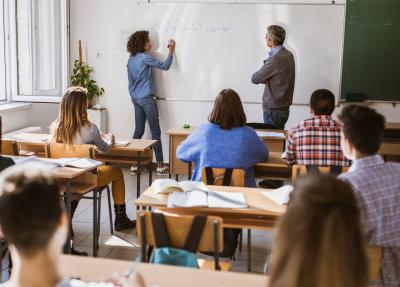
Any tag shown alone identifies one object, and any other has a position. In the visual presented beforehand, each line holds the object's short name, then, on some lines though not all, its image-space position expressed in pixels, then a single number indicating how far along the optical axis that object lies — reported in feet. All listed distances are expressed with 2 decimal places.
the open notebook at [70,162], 11.58
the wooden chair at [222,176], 11.51
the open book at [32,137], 14.95
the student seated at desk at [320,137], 11.80
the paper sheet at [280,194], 9.60
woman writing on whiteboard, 21.31
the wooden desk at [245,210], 9.14
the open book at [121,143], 15.06
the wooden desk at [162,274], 6.23
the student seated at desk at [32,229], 4.32
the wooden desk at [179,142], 16.23
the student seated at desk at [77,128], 13.25
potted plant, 22.20
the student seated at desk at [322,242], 3.71
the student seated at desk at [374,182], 7.40
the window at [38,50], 21.86
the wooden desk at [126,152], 15.03
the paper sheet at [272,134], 15.55
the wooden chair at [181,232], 7.50
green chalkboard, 20.33
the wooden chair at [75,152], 12.76
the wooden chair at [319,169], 10.99
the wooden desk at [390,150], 16.87
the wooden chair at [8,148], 13.84
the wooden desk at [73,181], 11.25
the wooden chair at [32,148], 14.58
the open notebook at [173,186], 9.87
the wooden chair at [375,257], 7.48
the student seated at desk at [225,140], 11.78
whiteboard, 20.84
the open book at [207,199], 9.16
